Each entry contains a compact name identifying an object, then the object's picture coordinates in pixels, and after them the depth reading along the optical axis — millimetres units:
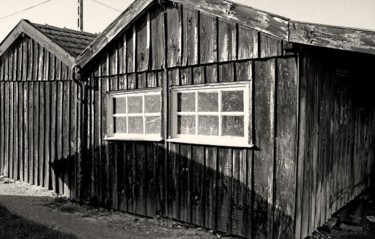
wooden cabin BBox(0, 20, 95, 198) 9070
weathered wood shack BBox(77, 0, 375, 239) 5277
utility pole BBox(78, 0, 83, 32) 20191
